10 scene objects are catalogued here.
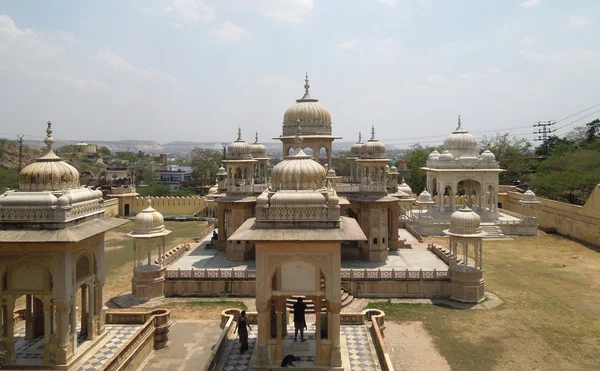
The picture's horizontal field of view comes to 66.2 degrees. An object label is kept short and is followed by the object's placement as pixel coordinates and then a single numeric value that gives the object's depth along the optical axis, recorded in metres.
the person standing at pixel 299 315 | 13.48
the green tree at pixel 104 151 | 152.62
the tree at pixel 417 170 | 58.22
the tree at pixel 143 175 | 85.38
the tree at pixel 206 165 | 68.81
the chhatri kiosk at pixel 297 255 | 11.80
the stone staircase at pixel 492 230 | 35.06
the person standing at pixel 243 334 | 13.81
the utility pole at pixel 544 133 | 65.81
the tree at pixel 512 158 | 57.28
